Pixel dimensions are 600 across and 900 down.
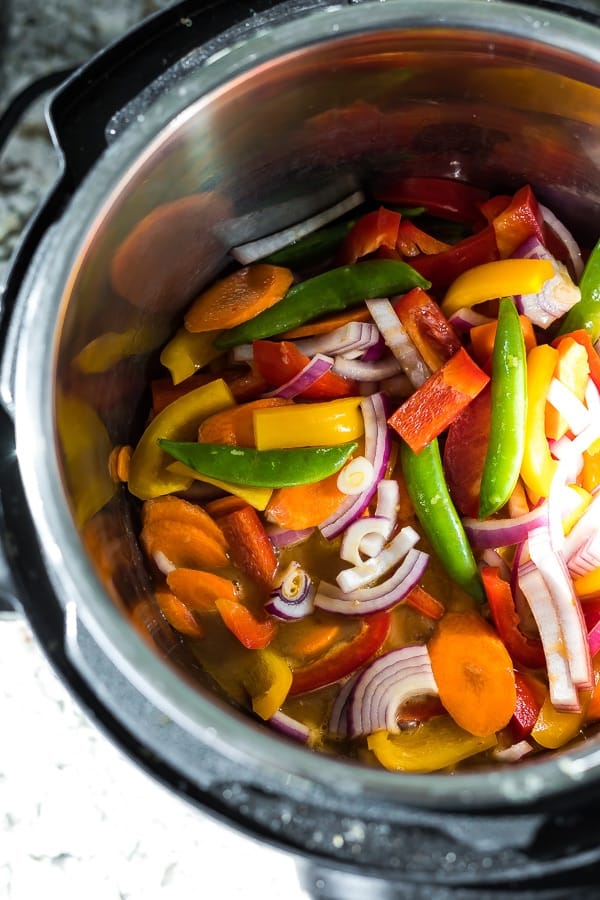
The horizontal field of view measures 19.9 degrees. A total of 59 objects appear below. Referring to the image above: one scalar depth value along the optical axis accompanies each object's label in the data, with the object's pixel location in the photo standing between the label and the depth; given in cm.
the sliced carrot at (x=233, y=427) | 60
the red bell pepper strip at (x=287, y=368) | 61
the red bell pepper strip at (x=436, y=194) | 63
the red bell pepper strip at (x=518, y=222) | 61
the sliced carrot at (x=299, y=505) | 60
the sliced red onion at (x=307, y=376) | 60
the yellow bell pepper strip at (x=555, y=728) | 59
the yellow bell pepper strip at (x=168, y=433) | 60
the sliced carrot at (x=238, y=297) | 61
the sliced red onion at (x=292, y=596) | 60
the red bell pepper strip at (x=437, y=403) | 60
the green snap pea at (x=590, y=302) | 61
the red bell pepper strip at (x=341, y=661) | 59
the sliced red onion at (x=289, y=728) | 59
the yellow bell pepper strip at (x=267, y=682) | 59
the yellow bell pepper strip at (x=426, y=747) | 58
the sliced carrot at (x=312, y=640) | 60
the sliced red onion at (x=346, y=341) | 61
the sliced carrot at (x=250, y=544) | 60
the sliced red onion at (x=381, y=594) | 60
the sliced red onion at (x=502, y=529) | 60
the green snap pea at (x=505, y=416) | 59
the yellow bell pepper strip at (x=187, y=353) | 62
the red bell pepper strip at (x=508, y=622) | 59
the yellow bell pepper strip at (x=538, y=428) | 60
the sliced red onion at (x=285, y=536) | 60
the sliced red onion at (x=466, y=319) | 61
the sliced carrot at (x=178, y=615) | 60
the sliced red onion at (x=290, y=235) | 62
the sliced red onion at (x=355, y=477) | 60
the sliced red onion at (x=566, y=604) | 58
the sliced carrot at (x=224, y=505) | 60
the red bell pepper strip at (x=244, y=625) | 59
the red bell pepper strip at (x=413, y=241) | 62
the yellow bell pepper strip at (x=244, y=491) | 60
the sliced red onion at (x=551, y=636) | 58
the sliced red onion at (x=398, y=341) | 61
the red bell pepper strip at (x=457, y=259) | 62
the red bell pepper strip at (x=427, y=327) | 61
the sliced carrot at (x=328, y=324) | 62
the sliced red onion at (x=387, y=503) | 61
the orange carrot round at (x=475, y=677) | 59
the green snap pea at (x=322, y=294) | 61
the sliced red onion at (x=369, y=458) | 60
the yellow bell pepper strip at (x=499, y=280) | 60
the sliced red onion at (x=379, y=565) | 60
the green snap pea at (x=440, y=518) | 60
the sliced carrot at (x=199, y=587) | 59
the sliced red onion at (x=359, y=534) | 60
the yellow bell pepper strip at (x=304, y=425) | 59
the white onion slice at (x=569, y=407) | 60
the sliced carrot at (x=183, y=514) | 60
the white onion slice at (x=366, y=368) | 62
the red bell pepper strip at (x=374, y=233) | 61
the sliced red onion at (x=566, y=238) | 62
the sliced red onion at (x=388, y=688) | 59
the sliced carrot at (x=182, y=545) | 60
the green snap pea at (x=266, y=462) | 59
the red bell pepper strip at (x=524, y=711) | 59
